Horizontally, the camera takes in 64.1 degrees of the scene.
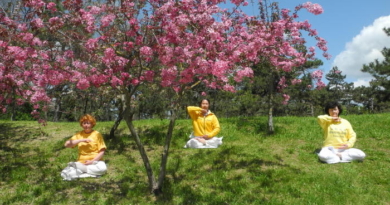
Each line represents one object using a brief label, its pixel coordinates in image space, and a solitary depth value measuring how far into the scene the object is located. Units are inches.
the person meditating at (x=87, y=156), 313.3
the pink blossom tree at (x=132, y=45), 251.4
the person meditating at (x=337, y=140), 330.3
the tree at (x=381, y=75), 1268.5
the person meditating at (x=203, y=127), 389.1
